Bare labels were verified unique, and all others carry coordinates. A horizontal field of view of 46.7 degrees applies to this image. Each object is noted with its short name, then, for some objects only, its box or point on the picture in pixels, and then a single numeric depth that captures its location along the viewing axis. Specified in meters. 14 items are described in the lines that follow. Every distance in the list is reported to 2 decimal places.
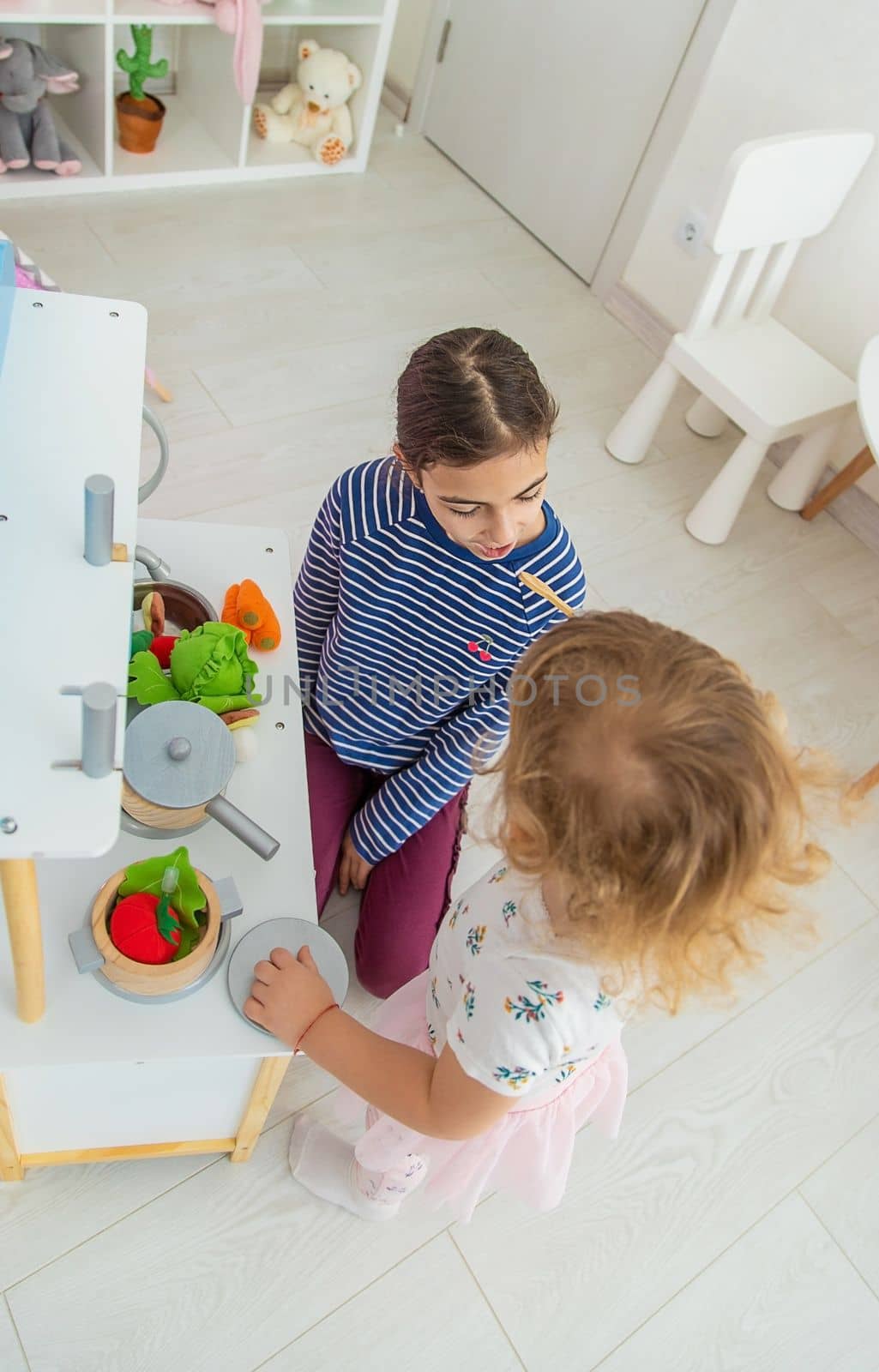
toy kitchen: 0.53
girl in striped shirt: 0.87
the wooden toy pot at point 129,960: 0.76
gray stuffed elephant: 1.96
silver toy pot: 0.80
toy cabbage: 0.88
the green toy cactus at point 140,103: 2.12
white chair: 1.69
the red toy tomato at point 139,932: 0.77
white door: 2.10
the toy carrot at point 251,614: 0.98
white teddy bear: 2.29
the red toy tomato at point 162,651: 0.92
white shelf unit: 2.00
